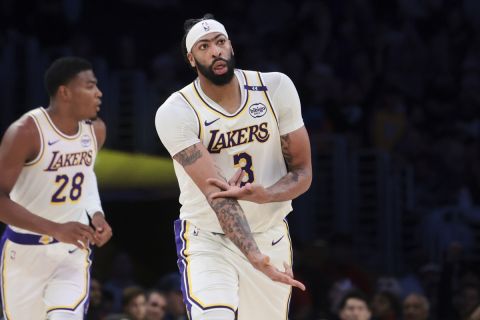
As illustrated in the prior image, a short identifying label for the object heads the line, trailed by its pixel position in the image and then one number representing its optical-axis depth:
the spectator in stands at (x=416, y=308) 20.81
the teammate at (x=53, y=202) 15.27
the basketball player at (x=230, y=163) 13.01
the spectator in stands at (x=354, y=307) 19.78
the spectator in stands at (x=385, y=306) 21.20
